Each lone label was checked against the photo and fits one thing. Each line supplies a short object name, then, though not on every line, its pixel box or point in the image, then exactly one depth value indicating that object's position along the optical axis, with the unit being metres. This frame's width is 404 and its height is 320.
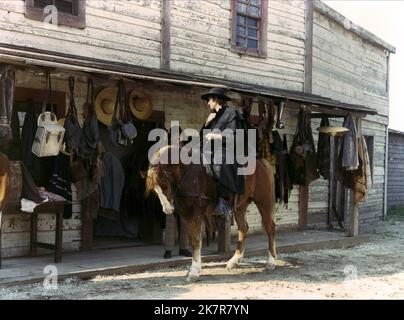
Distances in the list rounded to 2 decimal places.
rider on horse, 7.46
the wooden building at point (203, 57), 8.17
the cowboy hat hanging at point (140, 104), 8.89
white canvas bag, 7.28
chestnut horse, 6.71
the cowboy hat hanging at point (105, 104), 8.43
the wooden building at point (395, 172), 19.85
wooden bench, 7.52
